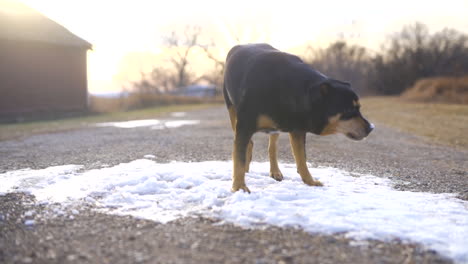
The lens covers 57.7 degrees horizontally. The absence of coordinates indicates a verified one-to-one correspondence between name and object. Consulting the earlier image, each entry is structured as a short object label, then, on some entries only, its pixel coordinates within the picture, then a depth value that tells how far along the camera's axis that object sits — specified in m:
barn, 18.47
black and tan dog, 4.19
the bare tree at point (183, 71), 52.28
